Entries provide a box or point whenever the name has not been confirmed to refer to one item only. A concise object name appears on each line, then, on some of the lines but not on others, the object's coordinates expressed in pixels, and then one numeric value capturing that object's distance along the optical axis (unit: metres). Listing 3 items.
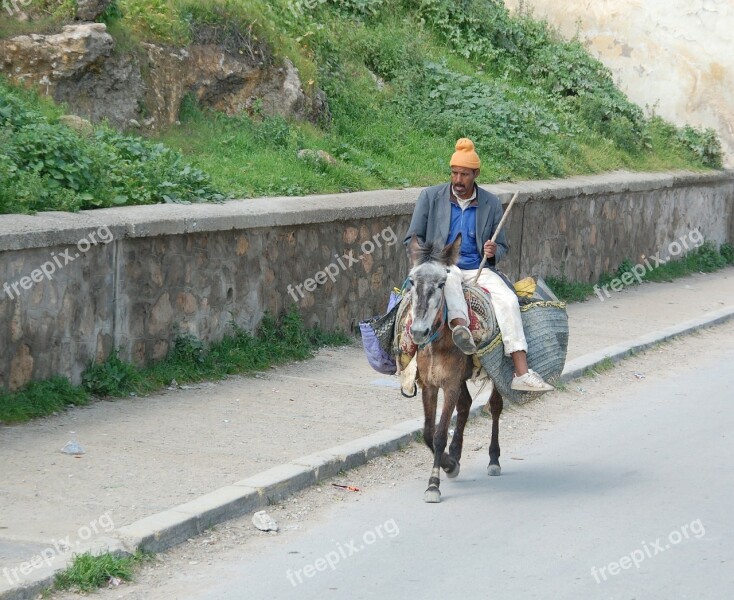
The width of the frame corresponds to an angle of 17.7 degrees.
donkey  14.14
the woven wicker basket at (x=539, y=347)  15.42
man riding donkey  15.51
